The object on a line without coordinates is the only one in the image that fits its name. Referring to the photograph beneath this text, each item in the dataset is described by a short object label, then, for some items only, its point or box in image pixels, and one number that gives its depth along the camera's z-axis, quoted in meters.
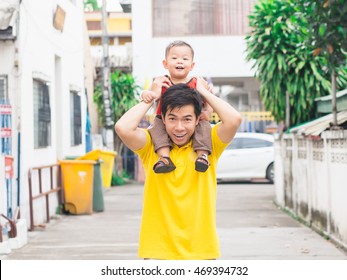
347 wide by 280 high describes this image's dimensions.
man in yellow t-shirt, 4.13
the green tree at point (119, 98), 25.06
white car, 22.98
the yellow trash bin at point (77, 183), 14.80
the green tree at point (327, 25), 9.13
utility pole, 21.86
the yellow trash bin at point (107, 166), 20.77
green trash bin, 15.40
